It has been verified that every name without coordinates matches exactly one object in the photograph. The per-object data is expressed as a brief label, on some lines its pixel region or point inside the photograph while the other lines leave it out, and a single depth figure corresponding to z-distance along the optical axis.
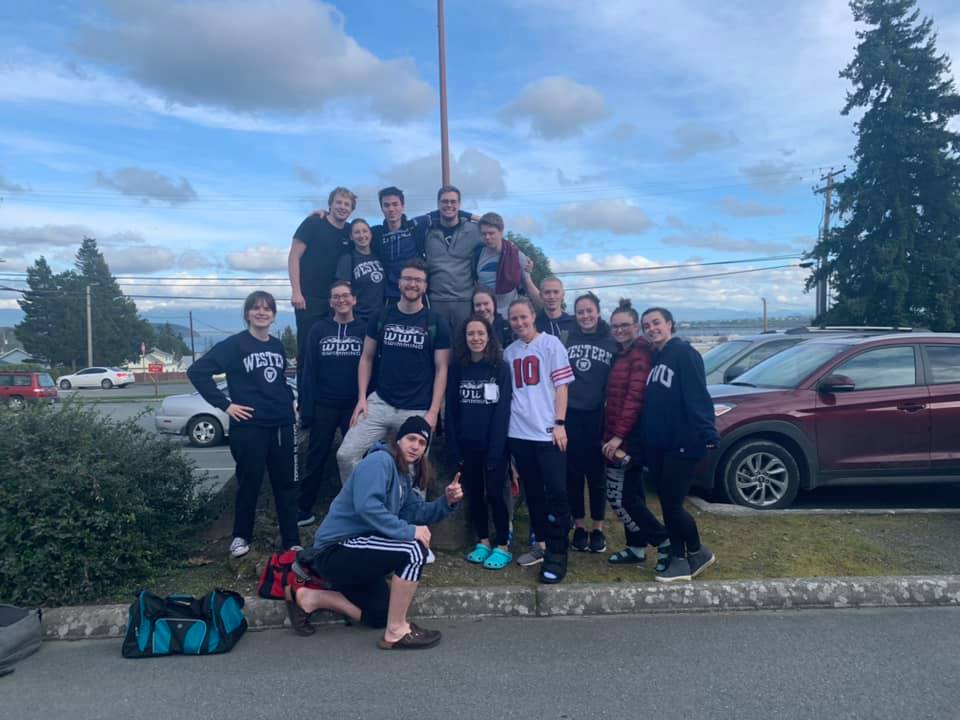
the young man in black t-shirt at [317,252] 6.10
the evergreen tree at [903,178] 26.12
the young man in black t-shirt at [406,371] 5.01
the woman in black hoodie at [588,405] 5.08
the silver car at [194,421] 14.48
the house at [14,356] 79.41
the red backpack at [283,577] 4.35
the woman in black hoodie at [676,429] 4.55
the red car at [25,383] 28.38
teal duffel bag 4.02
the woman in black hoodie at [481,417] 4.84
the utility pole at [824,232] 29.62
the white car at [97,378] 48.91
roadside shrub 4.44
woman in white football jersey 4.78
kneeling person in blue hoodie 4.08
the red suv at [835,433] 6.55
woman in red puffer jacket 4.90
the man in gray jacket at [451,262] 5.93
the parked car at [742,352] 9.39
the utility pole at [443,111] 12.29
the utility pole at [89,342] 59.03
